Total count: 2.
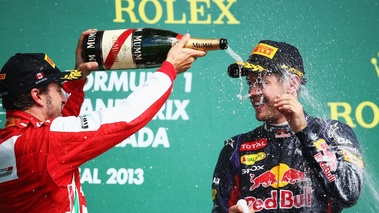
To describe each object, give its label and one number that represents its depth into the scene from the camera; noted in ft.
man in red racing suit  18.93
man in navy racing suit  21.27
